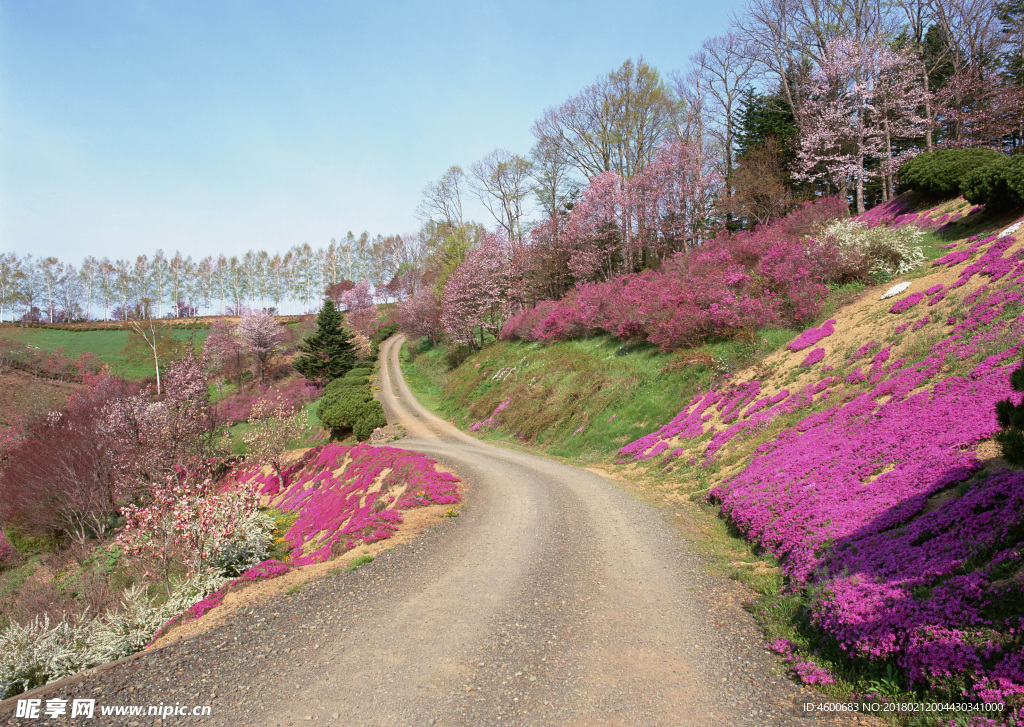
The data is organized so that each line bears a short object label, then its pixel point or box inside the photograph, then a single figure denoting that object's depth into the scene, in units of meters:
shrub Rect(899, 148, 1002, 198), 21.72
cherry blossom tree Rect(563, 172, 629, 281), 37.88
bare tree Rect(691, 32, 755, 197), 38.28
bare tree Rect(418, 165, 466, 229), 54.19
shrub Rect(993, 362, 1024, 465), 4.98
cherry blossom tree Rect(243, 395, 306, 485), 21.56
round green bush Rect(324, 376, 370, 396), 38.56
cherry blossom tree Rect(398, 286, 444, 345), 53.88
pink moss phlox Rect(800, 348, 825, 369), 15.02
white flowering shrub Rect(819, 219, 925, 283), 18.05
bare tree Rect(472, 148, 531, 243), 47.56
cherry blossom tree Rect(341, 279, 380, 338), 72.06
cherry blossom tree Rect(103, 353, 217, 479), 18.39
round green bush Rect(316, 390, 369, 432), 31.11
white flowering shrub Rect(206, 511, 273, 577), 10.71
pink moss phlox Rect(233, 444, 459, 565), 11.31
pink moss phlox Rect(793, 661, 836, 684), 5.00
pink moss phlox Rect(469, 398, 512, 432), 28.31
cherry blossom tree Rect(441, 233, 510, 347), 42.76
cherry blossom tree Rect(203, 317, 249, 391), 53.48
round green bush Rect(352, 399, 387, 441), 29.61
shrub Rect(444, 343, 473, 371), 44.09
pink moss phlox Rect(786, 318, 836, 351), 16.31
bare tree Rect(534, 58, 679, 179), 38.44
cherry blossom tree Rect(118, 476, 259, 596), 9.92
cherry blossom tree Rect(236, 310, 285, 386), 50.34
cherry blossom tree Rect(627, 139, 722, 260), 35.06
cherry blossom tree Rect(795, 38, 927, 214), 29.78
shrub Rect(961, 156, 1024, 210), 15.69
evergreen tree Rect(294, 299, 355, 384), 46.69
